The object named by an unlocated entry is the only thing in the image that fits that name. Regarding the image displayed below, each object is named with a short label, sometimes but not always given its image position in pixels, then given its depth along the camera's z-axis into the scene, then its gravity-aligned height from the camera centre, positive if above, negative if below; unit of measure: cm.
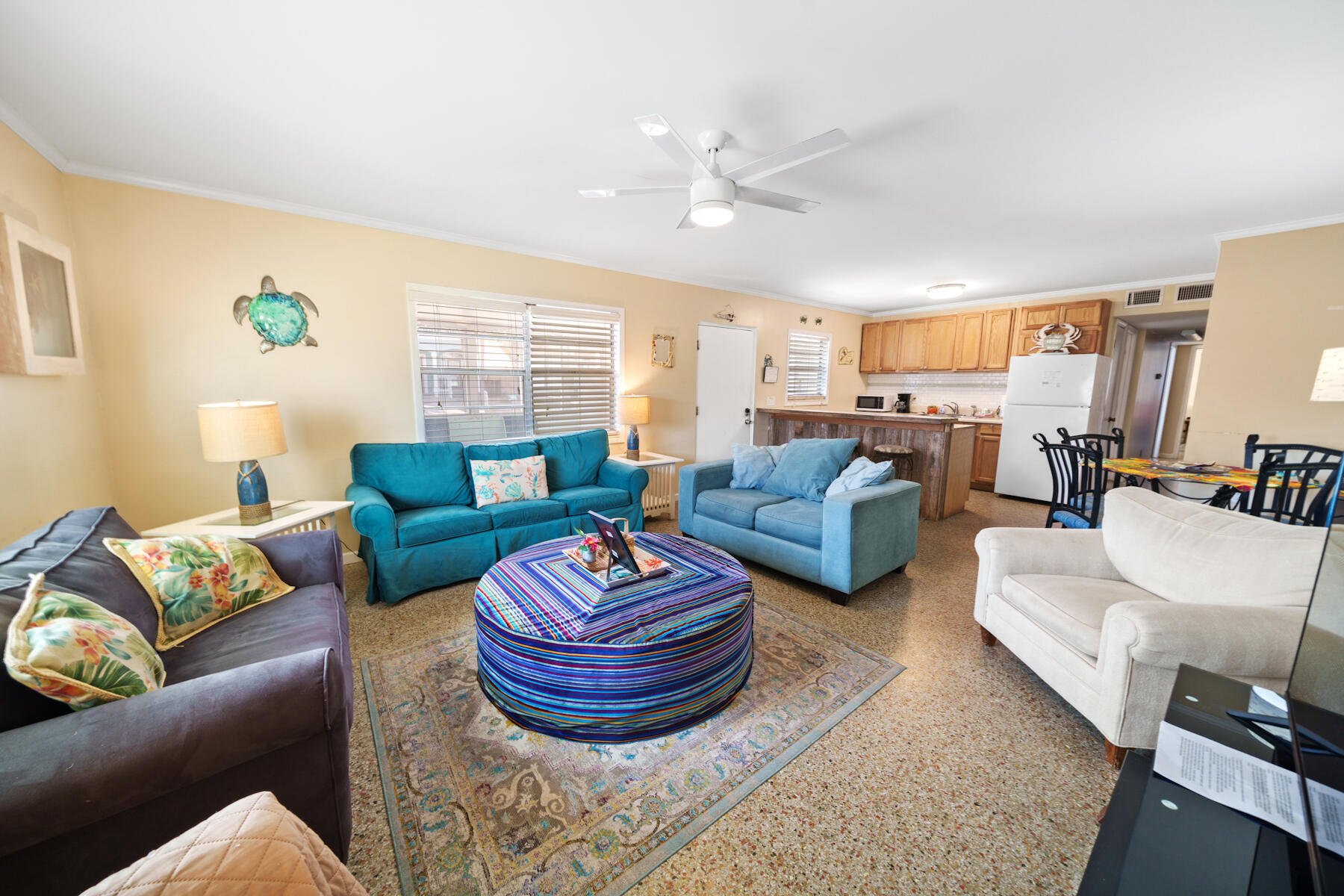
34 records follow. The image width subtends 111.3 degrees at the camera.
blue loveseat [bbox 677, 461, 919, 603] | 265 -88
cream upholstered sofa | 138 -72
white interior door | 512 +2
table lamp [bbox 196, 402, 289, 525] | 228 -31
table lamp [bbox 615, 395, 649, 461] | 426 -23
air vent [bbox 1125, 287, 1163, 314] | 471 +106
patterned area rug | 125 -129
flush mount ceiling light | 464 +108
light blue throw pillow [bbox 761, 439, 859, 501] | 328 -55
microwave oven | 680 -14
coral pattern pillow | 324 -68
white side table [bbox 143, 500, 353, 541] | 226 -74
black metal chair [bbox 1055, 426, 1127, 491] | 332 -40
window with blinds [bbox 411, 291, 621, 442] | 352 +15
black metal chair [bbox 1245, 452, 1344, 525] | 241 -46
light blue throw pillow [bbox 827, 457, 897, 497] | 290 -52
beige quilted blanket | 52 -58
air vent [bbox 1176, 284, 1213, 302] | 446 +106
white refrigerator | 467 -11
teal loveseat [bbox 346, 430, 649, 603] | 270 -83
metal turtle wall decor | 280 +40
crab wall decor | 498 +65
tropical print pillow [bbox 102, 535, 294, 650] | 156 -72
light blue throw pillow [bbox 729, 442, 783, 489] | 360 -60
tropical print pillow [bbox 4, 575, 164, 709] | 96 -61
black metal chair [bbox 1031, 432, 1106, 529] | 296 -60
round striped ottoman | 161 -95
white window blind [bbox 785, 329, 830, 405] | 612 +34
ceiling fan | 176 +93
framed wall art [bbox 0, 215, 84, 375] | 180 +29
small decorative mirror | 465 +39
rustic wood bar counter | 429 -47
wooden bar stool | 440 -61
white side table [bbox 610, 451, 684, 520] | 444 -95
